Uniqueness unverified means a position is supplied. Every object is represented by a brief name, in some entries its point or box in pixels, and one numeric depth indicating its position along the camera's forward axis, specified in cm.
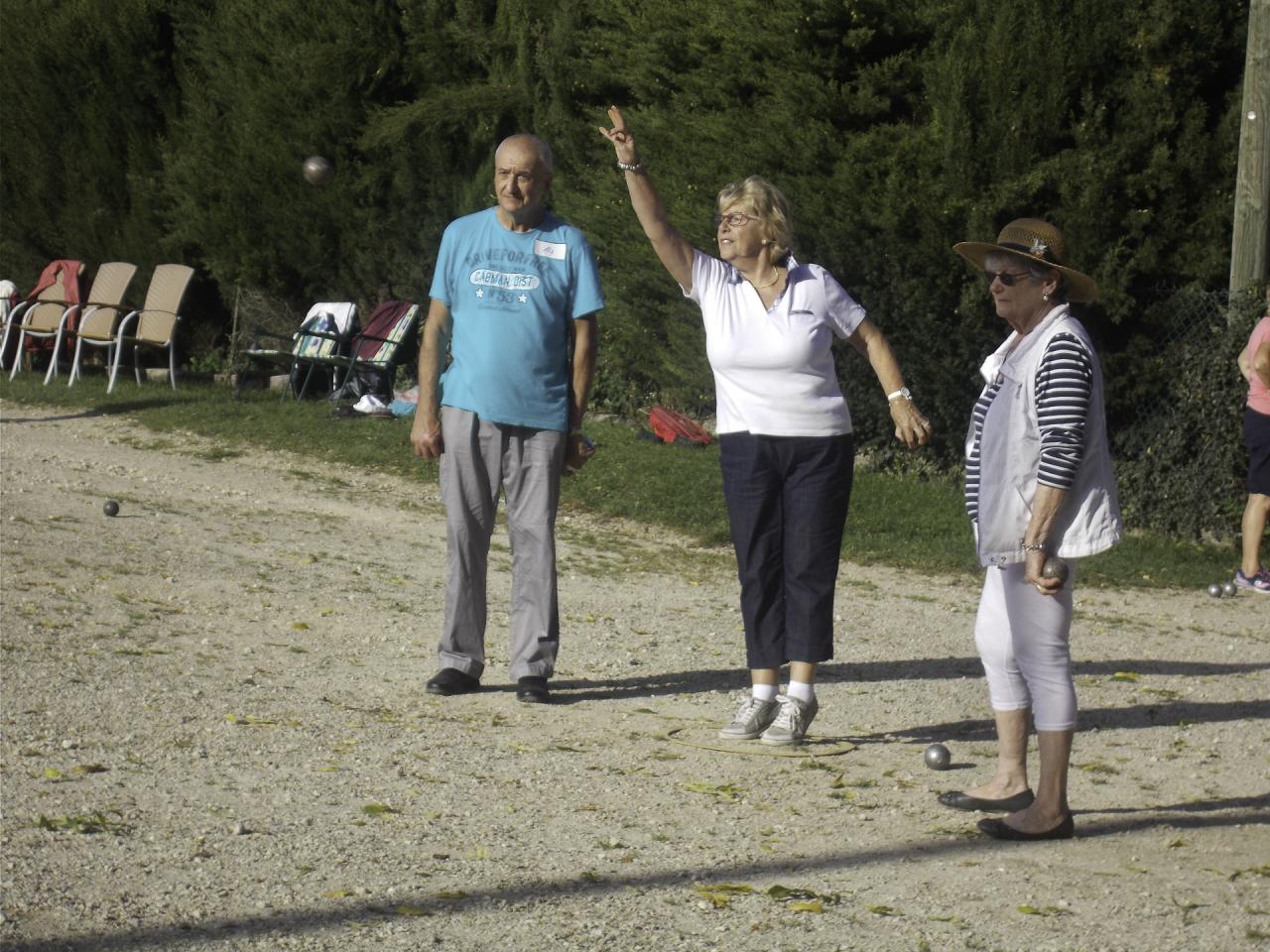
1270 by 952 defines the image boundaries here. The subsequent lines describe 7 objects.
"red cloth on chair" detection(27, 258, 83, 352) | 3627
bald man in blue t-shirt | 1236
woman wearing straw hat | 915
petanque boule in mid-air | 3299
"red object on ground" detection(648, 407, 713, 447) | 2729
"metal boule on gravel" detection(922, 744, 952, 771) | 1124
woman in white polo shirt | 1124
